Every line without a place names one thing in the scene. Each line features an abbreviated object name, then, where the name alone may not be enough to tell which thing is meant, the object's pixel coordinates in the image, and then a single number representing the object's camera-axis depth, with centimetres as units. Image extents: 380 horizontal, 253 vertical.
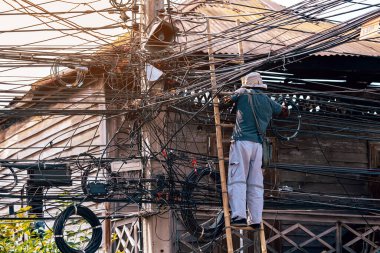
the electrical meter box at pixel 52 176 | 1472
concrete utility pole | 1432
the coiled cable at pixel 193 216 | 1489
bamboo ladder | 1416
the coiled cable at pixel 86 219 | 1409
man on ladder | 1416
